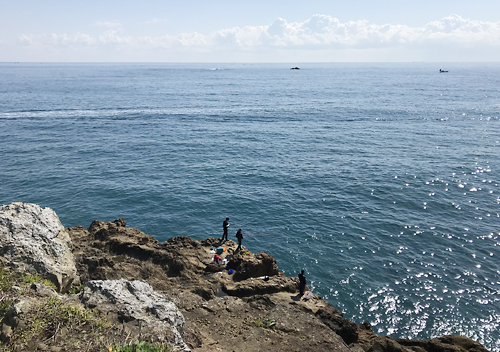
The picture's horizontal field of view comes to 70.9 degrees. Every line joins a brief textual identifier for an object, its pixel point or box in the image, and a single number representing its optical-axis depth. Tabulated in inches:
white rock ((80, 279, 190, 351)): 589.0
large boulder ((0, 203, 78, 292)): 791.7
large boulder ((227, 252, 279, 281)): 989.2
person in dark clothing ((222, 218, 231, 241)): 1137.3
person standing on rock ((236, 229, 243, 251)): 1104.3
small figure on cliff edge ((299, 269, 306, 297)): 914.1
